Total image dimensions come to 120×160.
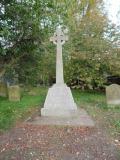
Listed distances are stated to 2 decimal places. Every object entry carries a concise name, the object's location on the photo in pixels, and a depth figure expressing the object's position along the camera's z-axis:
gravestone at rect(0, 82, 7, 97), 6.16
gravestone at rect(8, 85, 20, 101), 5.62
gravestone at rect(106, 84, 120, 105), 4.87
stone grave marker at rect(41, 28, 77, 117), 3.89
